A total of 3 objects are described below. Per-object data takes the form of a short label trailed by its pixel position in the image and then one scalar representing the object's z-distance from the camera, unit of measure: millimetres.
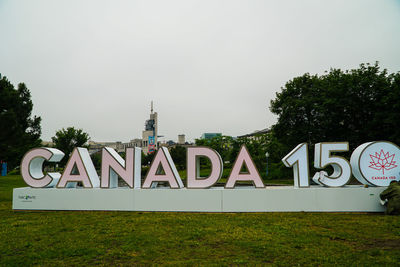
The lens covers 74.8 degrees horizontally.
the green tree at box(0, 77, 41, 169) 21406
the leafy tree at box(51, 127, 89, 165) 42219
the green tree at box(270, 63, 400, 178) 25000
